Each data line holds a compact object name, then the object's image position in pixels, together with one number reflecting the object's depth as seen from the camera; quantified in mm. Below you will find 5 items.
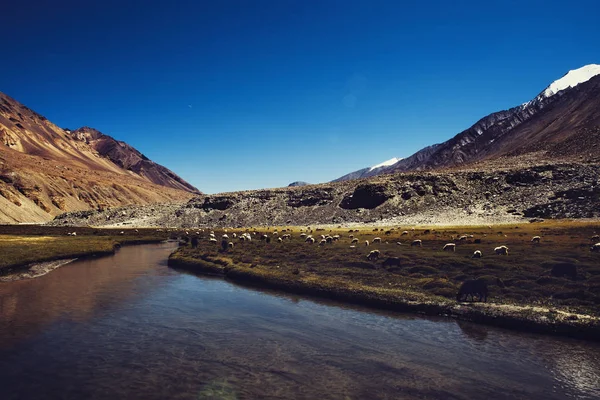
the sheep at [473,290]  28359
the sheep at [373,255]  42094
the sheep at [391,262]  38303
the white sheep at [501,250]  39691
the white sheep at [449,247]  44084
